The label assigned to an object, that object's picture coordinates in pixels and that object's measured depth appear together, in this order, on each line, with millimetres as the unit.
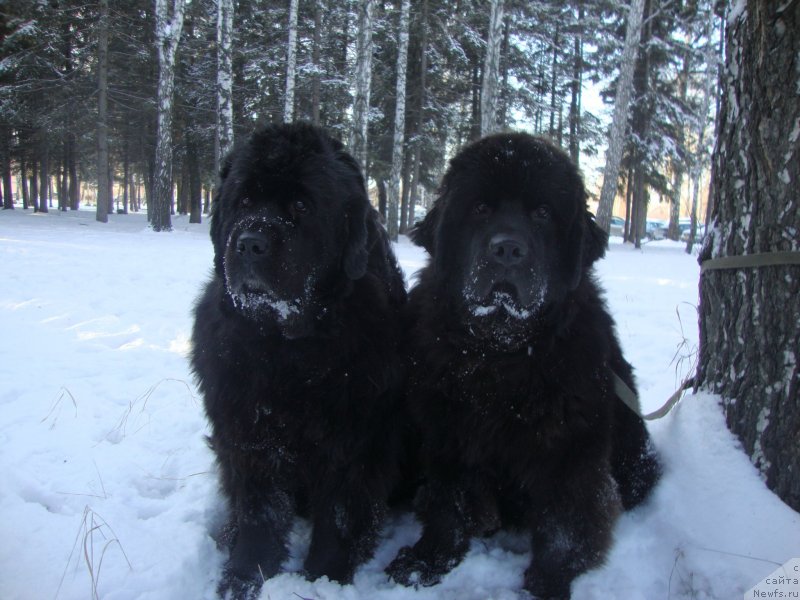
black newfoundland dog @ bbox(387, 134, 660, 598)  2154
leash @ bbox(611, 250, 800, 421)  2041
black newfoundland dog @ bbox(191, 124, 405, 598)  2176
